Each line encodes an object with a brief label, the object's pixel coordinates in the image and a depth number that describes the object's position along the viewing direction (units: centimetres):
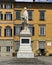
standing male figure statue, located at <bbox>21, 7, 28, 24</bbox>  3761
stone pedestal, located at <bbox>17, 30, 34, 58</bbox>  3628
